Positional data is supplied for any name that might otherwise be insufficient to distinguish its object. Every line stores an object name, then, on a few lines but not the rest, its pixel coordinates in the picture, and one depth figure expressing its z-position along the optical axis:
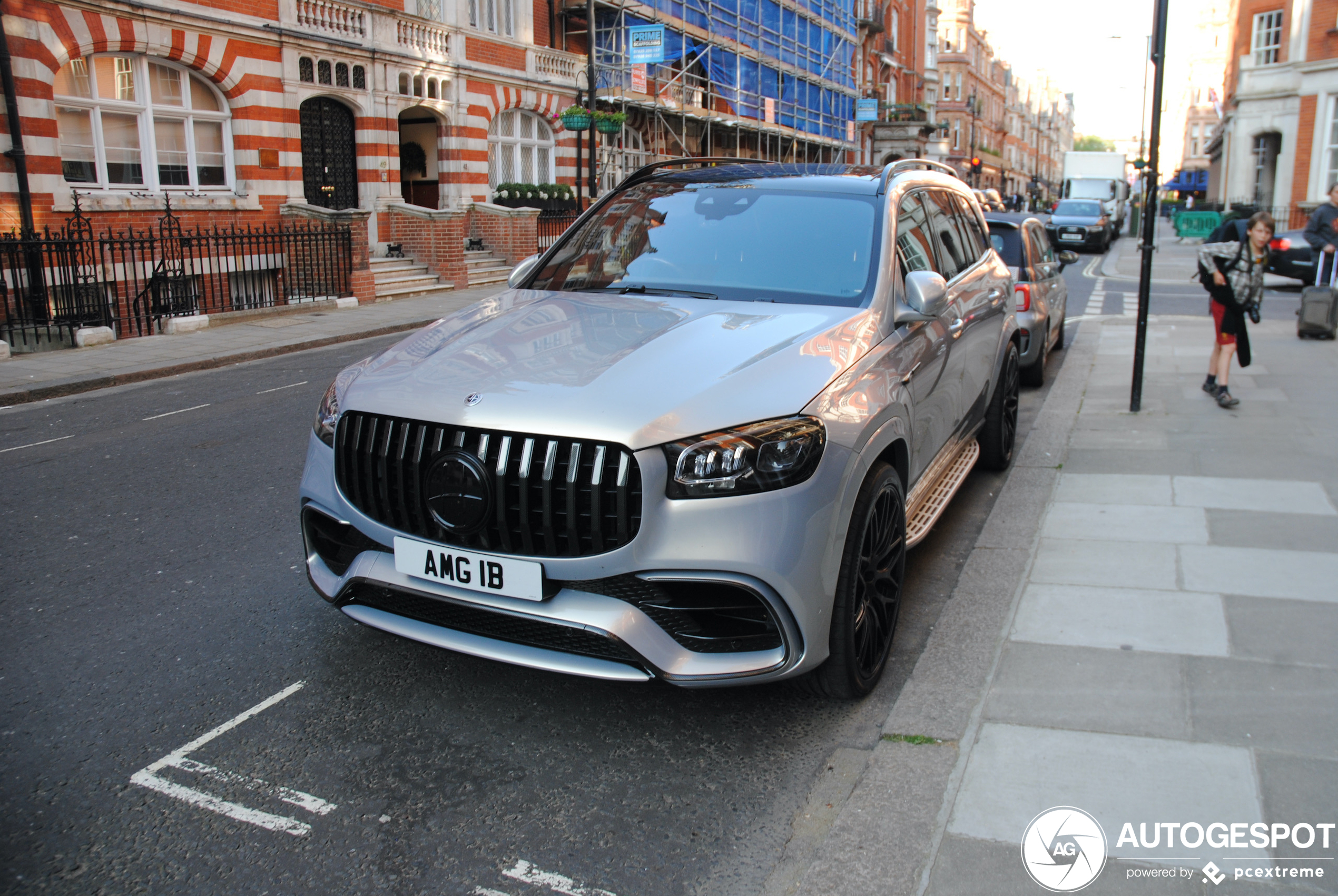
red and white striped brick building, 16.02
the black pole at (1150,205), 7.69
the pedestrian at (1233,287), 8.31
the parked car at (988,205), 13.61
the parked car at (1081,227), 34.34
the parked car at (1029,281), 9.45
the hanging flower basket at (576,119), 24.38
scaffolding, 30.86
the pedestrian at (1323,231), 14.48
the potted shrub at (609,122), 24.97
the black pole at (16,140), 14.67
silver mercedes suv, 2.90
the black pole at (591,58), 23.12
